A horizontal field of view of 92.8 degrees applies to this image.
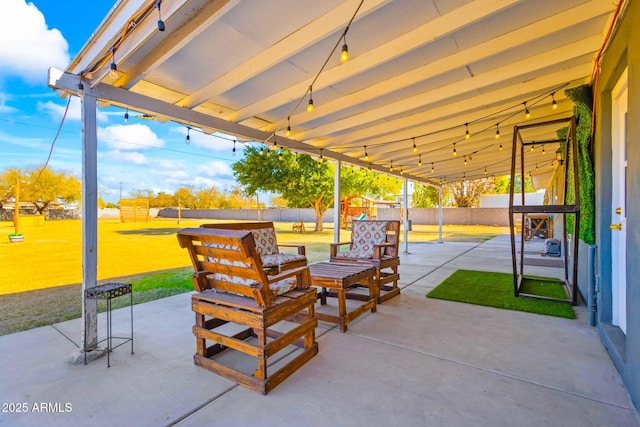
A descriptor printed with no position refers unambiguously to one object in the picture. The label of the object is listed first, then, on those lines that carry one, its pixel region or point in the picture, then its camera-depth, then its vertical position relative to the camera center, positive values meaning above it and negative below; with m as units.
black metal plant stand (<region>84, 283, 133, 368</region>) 2.27 -0.61
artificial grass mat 3.50 -1.08
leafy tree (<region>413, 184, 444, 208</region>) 24.18 +1.33
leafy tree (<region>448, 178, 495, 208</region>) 24.20 +1.69
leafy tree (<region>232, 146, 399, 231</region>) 12.07 +1.56
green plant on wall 3.02 +0.56
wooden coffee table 2.89 -0.68
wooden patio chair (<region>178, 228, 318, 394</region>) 1.91 -0.64
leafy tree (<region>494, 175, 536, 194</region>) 25.36 +2.34
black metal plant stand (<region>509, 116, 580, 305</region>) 3.33 +0.05
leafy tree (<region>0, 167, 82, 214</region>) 19.09 +1.80
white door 2.48 +0.07
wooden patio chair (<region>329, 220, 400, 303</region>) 3.86 -0.52
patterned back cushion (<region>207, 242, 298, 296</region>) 2.02 -0.48
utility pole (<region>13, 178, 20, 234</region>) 8.41 +0.15
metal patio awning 2.21 +1.43
